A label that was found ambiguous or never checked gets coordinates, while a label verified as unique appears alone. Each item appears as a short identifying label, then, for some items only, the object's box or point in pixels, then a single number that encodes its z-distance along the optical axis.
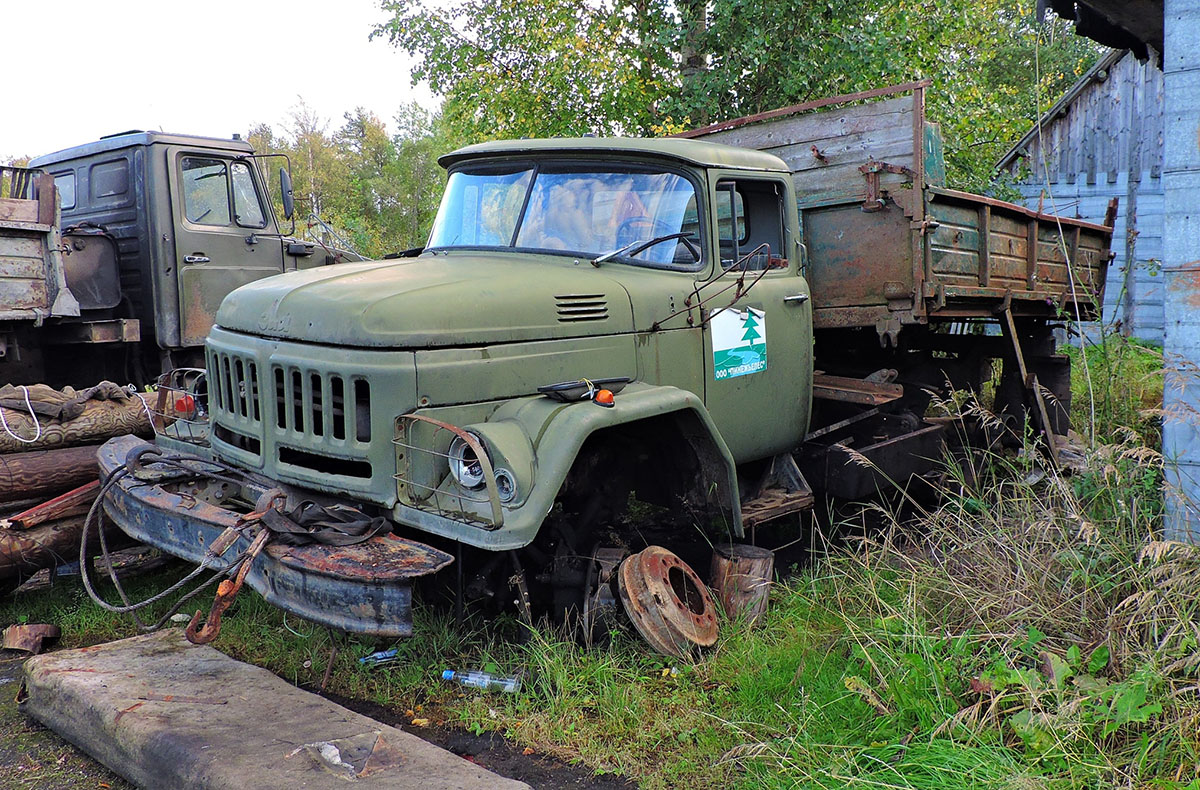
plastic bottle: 3.86
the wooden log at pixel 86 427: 5.18
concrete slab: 3.14
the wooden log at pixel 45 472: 4.99
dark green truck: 7.47
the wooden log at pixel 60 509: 4.64
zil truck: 3.55
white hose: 5.10
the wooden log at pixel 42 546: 4.68
